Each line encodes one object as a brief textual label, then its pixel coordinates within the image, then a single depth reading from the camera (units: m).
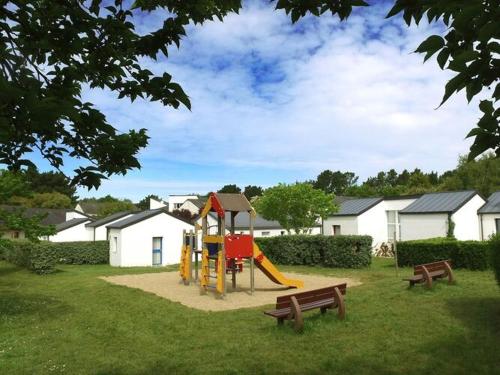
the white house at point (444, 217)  26.94
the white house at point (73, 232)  41.94
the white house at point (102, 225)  38.78
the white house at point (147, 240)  29.53
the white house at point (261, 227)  41.31
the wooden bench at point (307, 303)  9.32
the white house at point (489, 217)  27.38
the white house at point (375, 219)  33.25
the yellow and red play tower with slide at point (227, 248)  15.66
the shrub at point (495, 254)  10.54
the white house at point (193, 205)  50.78
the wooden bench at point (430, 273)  13.15
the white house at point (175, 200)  59.71
